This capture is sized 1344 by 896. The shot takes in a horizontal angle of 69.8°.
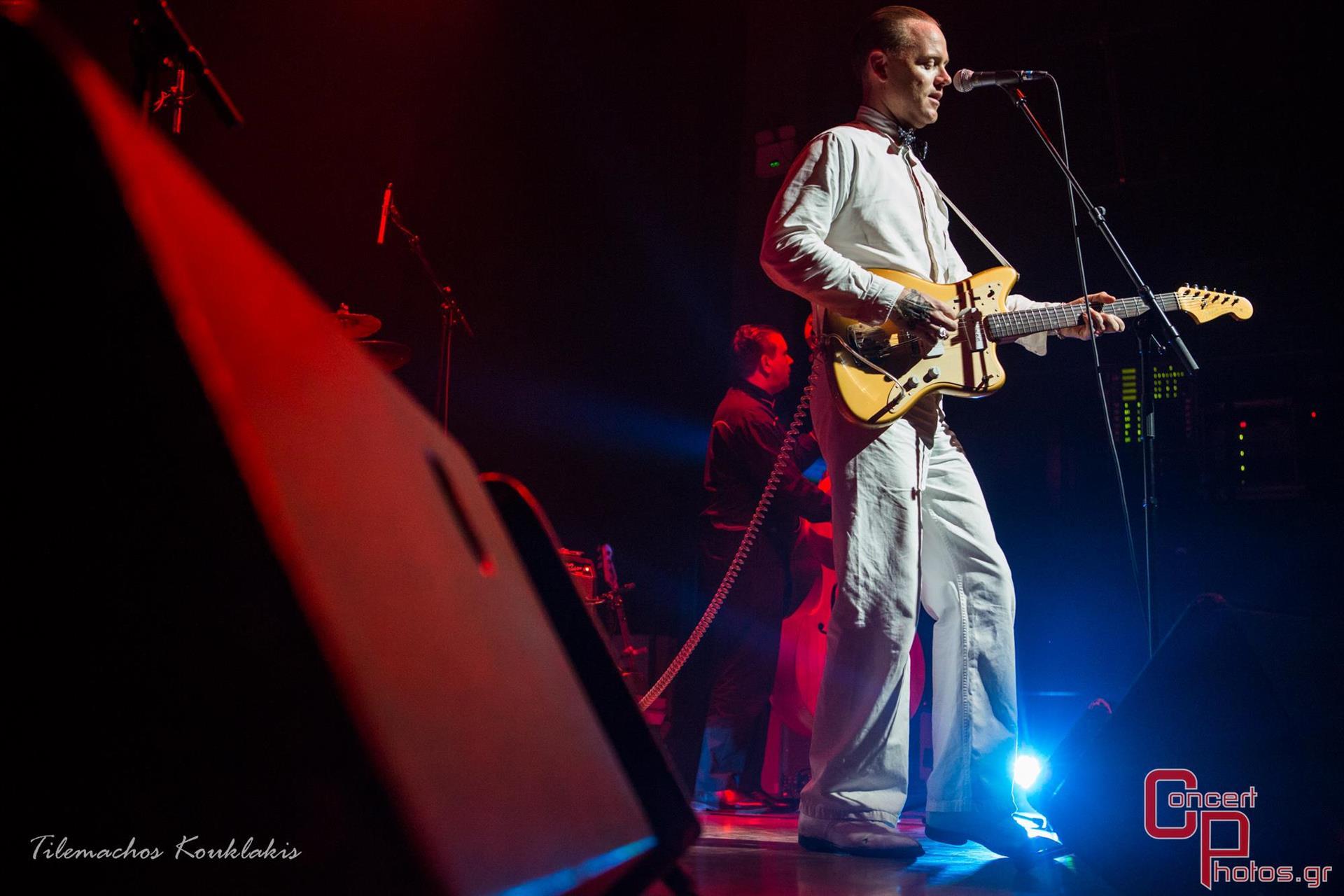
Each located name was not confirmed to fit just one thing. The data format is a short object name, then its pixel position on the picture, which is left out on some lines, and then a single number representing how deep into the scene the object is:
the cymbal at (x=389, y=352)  4.81
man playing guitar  2.44
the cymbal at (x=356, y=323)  4.85
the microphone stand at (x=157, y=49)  2.26
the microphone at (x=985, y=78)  2.91
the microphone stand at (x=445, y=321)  5.09
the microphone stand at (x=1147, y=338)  2.81
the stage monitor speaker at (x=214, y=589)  0.44
